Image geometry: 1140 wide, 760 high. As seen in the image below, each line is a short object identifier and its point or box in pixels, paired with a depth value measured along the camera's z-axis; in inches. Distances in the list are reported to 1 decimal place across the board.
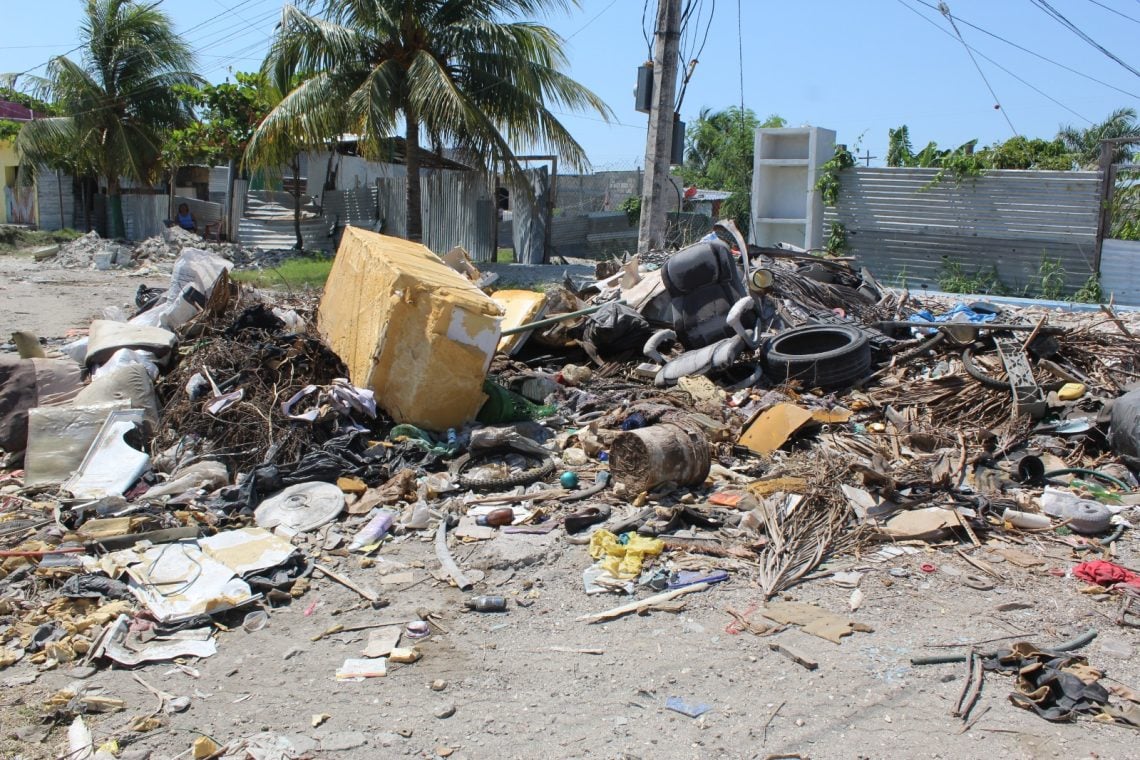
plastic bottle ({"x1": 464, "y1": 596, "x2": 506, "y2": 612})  163.5
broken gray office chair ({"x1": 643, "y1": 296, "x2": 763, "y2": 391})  300.0
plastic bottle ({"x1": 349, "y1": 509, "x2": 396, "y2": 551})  192.9
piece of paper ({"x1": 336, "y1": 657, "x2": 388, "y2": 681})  141.6
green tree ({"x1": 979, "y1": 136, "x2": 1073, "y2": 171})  575.8
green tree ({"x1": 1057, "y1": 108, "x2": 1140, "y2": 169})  1441.9
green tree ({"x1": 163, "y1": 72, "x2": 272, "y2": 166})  826.2
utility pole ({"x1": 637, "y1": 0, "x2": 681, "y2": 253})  402.3
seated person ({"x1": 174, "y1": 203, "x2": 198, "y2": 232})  911.0
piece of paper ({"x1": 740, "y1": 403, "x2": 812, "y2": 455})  241.3
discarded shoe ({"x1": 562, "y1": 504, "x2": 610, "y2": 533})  196.1
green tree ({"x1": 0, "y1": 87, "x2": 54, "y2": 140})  1153.4
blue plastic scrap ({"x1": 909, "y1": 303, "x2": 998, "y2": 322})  356.2
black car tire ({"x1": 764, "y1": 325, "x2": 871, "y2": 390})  291.0
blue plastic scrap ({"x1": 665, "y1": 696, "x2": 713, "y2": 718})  128.7
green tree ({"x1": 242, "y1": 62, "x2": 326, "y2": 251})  571.2
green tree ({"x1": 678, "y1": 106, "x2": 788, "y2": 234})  1045.2
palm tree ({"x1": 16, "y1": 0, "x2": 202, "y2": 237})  879.7
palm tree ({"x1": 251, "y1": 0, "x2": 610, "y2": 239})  551.2
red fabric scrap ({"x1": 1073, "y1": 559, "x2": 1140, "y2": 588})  167.0
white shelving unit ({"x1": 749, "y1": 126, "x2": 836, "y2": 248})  589.3
